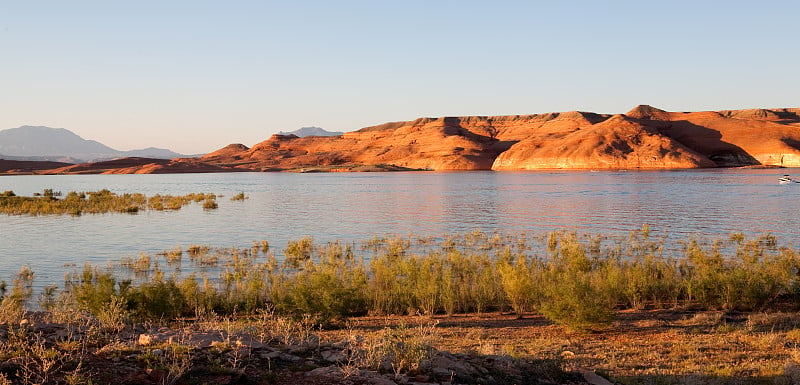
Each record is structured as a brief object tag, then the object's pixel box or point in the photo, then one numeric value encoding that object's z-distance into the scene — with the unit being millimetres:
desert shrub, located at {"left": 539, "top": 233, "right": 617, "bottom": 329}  11492
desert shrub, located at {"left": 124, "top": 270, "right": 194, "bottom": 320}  13258
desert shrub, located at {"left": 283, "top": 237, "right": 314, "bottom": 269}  21703
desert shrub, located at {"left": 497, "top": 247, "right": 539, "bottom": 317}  13789
